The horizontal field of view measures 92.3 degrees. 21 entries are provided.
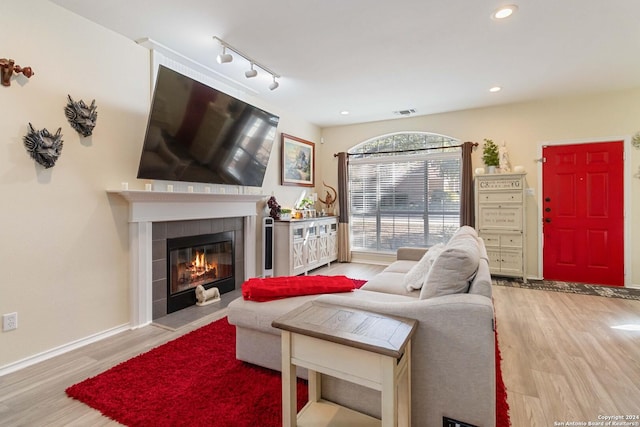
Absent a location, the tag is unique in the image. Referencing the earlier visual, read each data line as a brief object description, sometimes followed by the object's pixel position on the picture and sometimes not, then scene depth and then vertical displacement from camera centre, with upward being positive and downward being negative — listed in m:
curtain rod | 4.95 +1.10
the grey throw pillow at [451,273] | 1.66 -0.33
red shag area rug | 1.64 -1.08
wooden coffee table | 1.17 -0.60
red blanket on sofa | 2.16 -0.55
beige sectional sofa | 1.39 -0.63
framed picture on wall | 5.05 +0.91
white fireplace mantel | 2.81 -0.11
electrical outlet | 2.09 -0.74
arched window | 5.19 +0.40
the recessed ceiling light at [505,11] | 2.35 +1.57
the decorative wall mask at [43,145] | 2.19 +0.50
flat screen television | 2.74 +0.83
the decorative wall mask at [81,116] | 2.41 +0.78
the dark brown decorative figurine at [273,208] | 4.61 +0.07
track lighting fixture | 2.85 +1.58
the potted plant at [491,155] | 4.67 +0.87
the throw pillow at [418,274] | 2.43 -0.50
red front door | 4.19 -0.02
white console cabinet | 4.45 -0.50
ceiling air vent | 4.97 +1.66
